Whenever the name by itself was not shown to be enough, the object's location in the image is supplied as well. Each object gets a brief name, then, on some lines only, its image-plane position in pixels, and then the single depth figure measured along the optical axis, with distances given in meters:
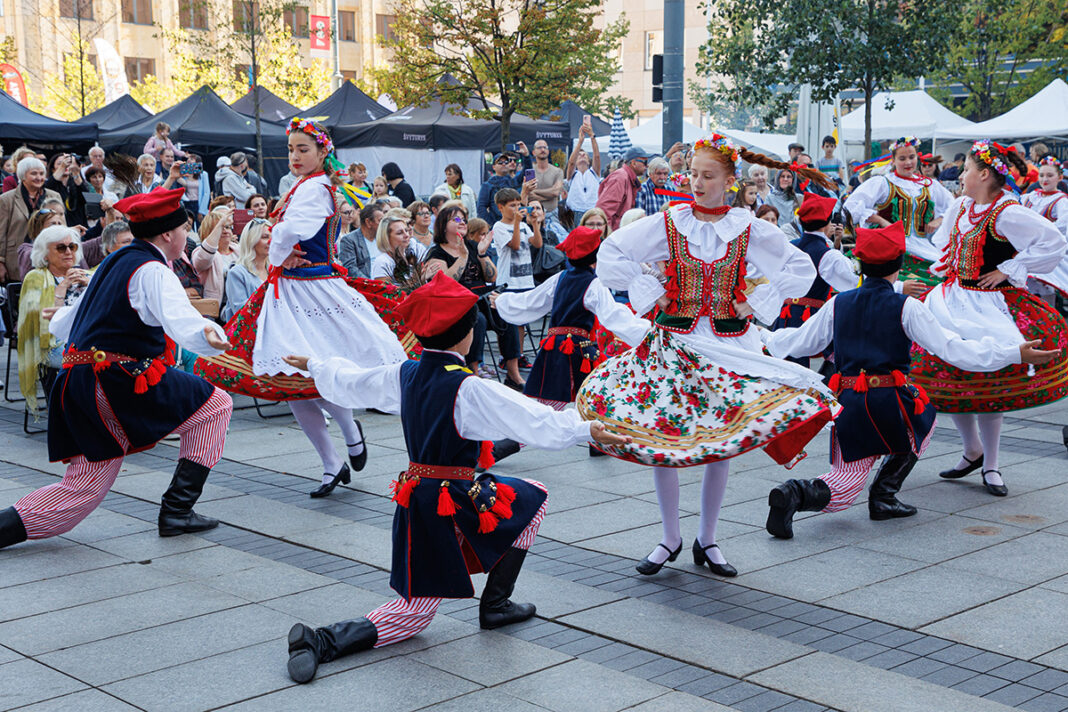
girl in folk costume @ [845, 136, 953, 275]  9.59
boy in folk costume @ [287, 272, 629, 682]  4.39
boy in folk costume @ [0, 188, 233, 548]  5.91
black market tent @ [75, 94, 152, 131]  22.23
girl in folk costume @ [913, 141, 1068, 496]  6.98
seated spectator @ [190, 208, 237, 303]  9.74
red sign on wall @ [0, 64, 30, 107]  38.13
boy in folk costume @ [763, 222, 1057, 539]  6.26
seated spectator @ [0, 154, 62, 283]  11.58
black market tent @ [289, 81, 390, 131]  23.12
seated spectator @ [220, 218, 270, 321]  9.25
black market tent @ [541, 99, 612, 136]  25.72
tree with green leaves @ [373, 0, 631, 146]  19.58
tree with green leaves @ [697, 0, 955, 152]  17.95
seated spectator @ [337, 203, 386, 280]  10.79
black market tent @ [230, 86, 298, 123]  25.23
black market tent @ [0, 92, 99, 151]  18.33
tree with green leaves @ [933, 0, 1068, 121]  30.61
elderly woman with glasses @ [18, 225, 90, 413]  8.67
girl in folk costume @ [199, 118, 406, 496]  6.89
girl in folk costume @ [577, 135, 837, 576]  5.09
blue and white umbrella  18.64
